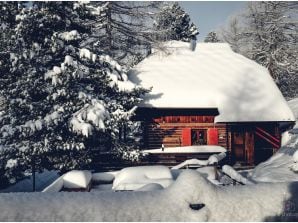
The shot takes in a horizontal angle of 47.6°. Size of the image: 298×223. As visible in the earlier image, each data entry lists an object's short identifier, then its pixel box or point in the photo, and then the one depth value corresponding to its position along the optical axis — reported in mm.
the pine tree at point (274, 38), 33688
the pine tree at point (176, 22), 38656
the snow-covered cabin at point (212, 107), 19578
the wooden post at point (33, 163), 14677
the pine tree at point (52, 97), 14531
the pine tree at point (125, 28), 24980
